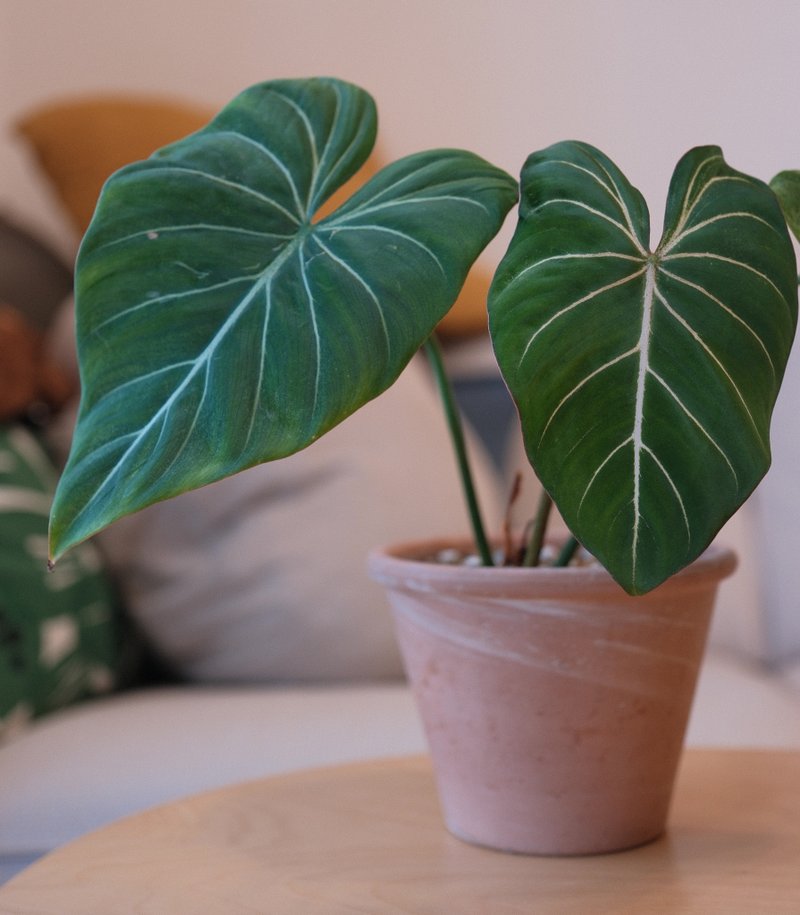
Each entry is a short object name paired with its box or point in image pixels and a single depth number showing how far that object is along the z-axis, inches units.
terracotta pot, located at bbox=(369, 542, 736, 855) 22.0
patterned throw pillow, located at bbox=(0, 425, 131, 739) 39.9
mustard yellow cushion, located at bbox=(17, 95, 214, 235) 56.7
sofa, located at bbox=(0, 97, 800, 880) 37.1
